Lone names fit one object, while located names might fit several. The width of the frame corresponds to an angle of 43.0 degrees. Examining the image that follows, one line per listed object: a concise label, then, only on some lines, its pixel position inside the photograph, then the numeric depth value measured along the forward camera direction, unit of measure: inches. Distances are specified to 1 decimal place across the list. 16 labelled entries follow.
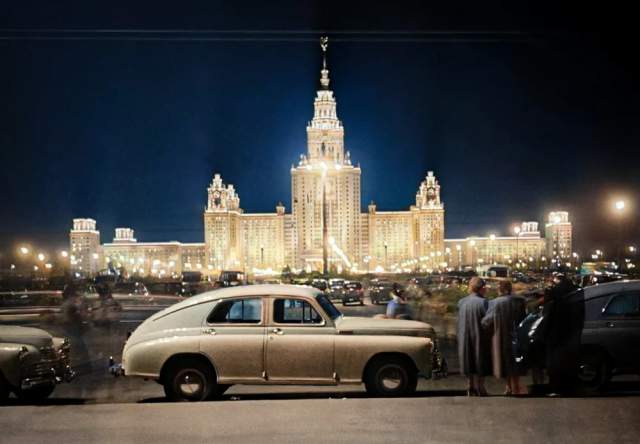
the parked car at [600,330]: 461.4
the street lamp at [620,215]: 1411.9
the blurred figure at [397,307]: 547.2
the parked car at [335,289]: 1814.7
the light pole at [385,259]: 6530.5
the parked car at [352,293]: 1584.6
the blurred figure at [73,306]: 727.1
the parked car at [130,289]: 1942.7
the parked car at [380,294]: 1603.1
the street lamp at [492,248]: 6508.9
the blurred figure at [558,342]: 465.1
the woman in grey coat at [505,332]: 447.4
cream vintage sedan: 447.8
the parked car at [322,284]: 1802.4
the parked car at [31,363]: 440.8
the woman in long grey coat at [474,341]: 447.8
